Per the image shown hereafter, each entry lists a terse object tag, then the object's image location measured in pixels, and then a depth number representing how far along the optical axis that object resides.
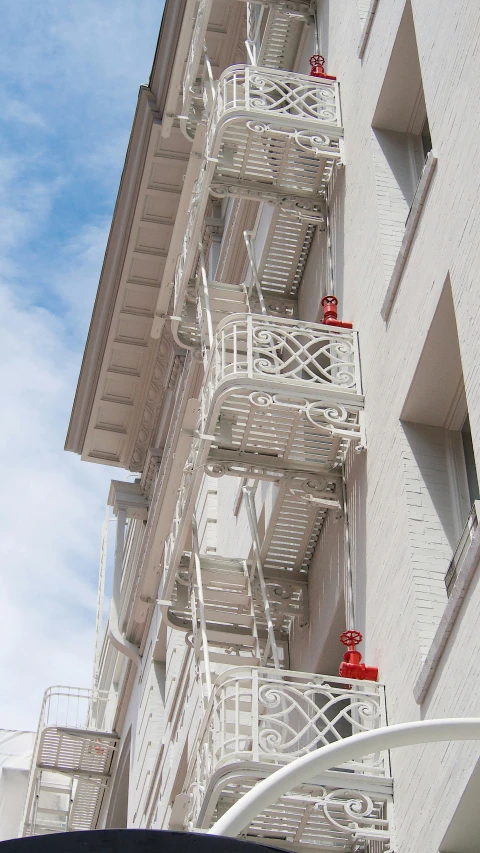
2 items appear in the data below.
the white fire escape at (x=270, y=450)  9.71
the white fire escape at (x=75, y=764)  27.67
